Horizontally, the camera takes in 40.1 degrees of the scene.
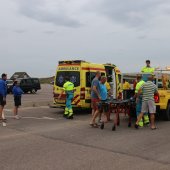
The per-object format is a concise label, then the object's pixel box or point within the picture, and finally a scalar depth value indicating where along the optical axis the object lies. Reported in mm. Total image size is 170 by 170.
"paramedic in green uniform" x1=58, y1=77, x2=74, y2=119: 9070
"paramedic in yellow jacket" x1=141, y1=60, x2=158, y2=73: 8589
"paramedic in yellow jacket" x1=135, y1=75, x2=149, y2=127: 7498
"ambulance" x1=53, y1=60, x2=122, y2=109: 9919
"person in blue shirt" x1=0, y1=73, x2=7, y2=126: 8527
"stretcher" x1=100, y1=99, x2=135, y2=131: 7200
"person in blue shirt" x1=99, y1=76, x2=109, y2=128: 7441
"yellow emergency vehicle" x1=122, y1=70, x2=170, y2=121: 7994
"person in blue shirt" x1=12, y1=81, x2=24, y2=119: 9182
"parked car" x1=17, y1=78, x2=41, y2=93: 24747
